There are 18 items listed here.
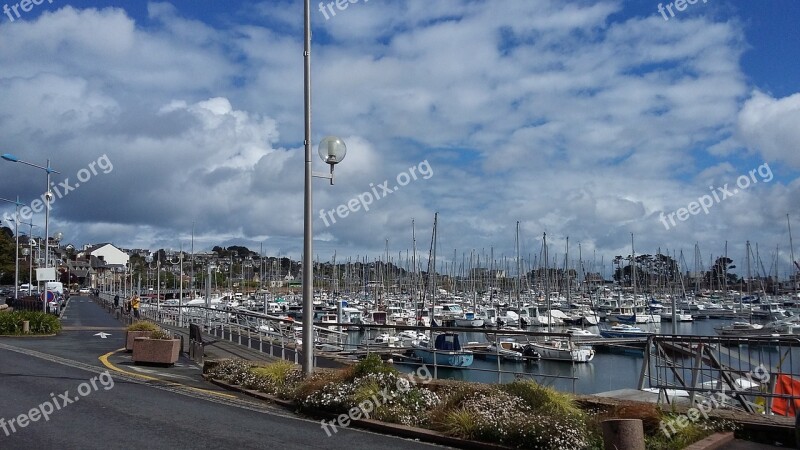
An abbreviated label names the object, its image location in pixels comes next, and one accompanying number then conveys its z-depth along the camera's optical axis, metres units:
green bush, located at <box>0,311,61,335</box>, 31.45
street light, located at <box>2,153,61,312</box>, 38.22
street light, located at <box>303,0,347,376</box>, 14.42
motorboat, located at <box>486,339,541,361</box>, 52.68
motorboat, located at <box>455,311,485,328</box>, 77.55
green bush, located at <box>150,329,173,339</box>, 21.51
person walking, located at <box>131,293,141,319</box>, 47.44
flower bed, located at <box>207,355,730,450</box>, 9.75
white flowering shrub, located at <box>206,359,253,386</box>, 16.25
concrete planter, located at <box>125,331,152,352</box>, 23.05
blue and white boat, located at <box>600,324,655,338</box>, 64.50
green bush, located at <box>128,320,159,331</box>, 23.60
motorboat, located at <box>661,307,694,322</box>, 86.56
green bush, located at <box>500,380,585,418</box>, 10.71
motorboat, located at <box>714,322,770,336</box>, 61.02
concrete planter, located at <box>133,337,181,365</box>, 19.89
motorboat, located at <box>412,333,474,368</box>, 39.19
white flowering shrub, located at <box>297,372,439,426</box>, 11.95
